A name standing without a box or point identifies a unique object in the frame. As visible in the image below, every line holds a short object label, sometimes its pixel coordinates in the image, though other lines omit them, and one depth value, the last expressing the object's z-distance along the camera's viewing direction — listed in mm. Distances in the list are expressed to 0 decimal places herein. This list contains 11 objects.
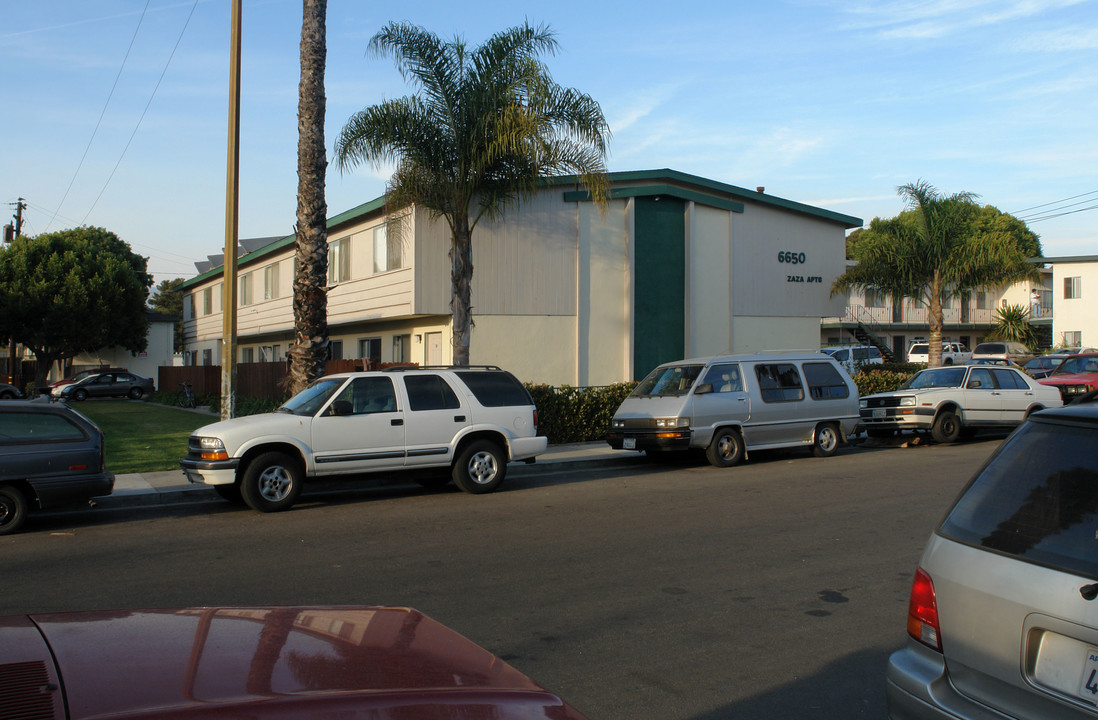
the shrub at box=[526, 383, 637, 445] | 18141
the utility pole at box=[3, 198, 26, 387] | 39344
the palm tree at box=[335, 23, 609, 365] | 17688
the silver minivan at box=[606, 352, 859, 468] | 14922
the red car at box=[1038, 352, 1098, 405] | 21828
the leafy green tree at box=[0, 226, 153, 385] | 39594
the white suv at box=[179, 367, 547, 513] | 10953
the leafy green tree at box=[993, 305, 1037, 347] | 49125
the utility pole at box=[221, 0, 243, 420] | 14586
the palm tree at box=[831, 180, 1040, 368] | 28797
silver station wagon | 2982
